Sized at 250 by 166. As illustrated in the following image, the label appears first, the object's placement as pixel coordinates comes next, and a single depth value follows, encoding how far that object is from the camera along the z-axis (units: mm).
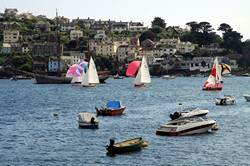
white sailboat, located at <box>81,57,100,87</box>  134000
